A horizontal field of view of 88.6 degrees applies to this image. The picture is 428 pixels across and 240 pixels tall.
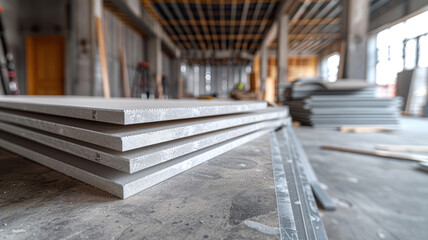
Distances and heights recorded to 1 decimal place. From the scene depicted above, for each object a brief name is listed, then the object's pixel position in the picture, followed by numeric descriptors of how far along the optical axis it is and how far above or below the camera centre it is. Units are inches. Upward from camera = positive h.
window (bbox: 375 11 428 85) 371.2 +101.8
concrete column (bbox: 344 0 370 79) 233.3 +75.2
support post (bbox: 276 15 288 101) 432.5 +114.7
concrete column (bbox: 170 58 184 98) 773.3 +96.2
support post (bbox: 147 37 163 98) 520.7 +107.9
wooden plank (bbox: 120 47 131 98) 410.2 +60.2
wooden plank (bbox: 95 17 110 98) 254.2 +58.7
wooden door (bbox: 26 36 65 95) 318.0 +60.3
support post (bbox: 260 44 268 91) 664.4 +133.6
